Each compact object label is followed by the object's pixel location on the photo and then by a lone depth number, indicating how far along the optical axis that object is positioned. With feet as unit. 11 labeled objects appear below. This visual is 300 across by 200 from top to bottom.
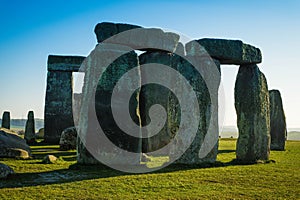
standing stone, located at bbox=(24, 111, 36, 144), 54.34
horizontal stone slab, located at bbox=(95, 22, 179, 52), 32.22
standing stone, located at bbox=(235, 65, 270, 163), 32.42
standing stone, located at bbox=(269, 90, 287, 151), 48.03
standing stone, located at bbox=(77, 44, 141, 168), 28.99
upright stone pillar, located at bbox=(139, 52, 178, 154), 39.81
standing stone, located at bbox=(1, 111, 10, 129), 75.87
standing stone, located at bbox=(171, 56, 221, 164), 29.86
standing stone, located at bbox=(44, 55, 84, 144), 55.57
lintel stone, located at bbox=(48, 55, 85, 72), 55.83
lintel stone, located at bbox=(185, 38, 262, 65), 30.94
